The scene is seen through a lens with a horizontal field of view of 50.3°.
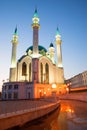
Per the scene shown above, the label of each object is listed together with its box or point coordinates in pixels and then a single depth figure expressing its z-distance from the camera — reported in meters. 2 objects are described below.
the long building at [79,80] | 43.78
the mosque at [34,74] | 29.01
